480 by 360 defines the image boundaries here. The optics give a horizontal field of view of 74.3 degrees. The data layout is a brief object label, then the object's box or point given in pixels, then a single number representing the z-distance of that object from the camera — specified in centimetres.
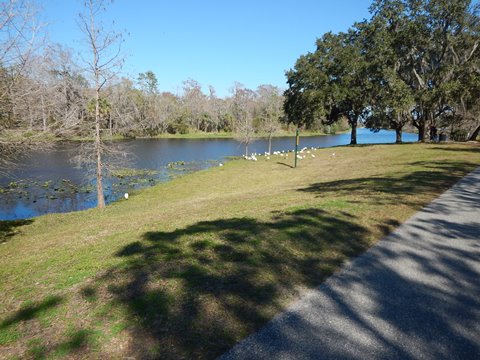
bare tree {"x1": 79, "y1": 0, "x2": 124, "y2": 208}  1544
